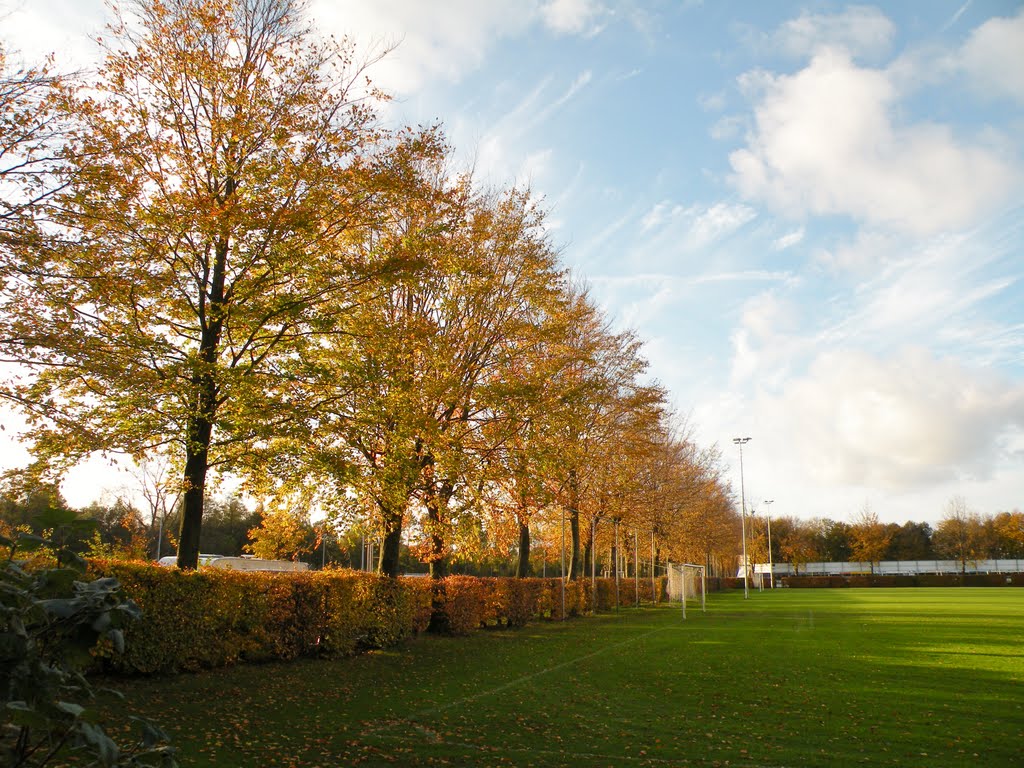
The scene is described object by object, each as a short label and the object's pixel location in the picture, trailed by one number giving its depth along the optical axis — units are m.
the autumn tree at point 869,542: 100.25
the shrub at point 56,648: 2.06
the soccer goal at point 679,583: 43.33
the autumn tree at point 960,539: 102.81
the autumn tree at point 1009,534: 99.86
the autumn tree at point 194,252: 10.55
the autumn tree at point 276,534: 17.83
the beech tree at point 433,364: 14.54
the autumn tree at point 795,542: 105.81
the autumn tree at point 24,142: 9.66
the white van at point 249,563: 32.71
